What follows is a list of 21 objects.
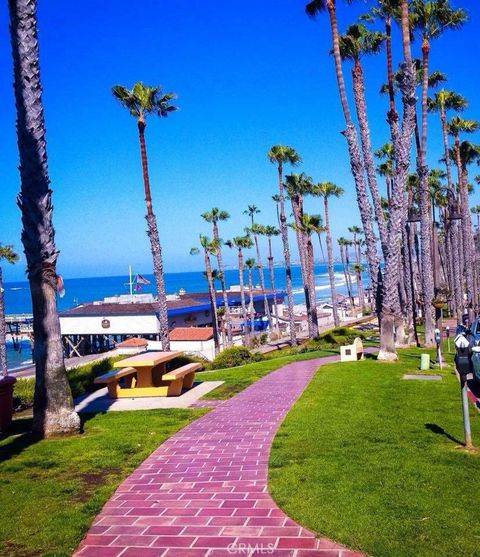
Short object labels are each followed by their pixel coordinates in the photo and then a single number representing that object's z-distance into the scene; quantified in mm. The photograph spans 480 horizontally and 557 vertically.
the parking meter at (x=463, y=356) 7199
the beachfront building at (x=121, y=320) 47219
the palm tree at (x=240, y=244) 56906
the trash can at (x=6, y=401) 10312
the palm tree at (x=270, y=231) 65938
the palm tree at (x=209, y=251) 42594
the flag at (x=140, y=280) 54481
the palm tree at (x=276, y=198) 52188
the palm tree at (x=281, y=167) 37438
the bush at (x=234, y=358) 22672
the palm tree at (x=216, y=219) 47094
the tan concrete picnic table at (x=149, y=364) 12820
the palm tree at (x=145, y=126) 22406
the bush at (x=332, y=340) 27141
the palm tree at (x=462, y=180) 36750
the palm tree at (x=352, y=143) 19594
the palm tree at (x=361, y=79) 22797
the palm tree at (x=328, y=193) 49425
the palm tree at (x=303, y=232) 36688
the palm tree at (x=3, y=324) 23453
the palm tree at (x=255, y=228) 63188
